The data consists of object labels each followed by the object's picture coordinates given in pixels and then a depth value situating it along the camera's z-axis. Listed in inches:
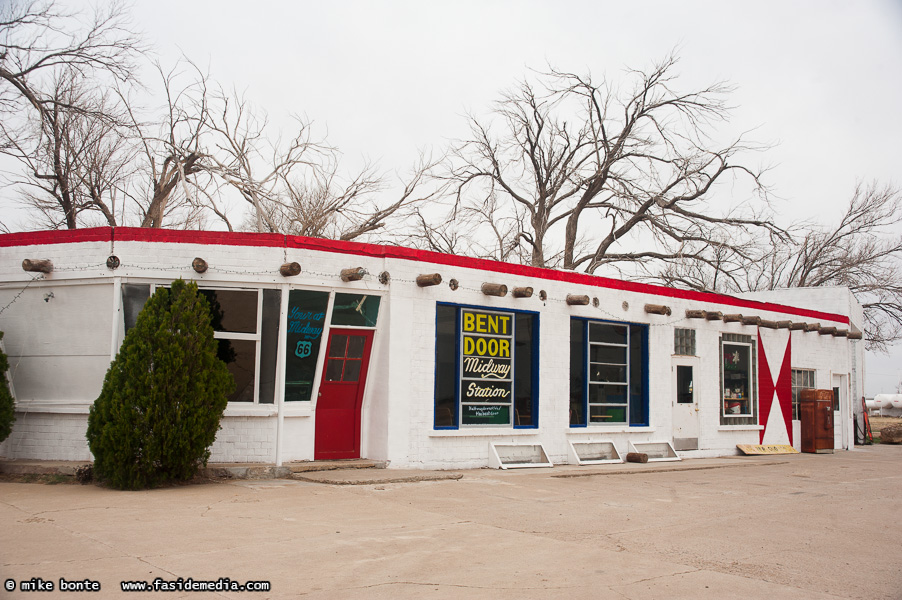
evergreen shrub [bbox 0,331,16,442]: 426.6
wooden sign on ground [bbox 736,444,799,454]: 744.3
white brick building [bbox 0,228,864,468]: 445.4
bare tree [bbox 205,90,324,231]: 830.5
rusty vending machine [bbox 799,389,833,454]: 812.6
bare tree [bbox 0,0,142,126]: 721.0
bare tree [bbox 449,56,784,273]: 1123.9
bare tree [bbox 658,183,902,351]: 1417.3
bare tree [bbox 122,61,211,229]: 947.3
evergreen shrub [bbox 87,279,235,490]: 380.2
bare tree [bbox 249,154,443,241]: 1089.4
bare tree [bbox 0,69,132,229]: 959.0
